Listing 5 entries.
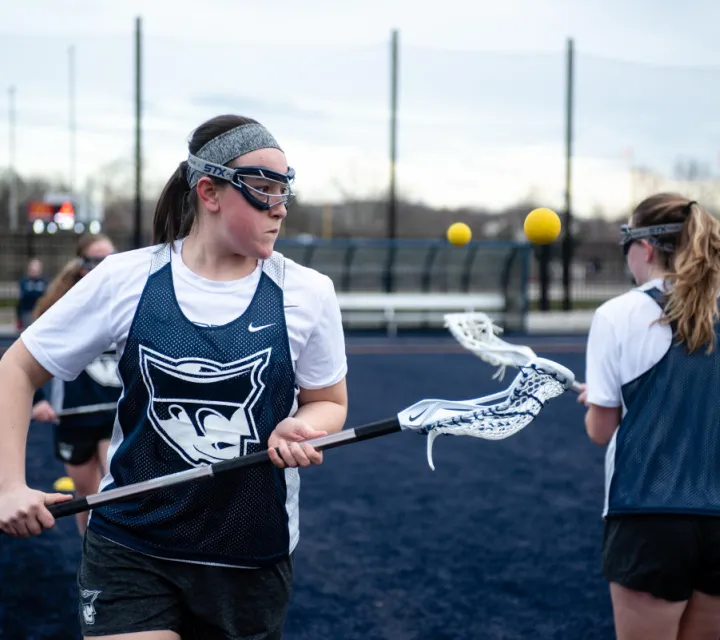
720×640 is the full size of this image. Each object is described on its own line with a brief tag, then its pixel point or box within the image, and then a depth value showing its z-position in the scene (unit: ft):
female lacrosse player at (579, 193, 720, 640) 10.14
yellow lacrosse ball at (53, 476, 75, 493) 25.39
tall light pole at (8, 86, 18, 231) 93.04
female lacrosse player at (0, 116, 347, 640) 8.74
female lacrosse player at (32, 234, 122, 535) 18.30
